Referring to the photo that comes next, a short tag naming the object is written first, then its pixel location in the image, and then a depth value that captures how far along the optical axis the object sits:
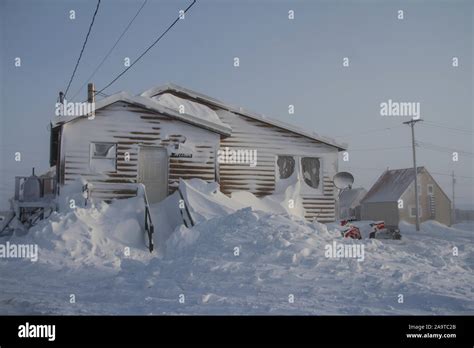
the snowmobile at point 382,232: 18.47
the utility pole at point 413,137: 39.76
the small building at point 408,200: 49.25
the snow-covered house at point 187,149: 16.28
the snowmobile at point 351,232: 15.60
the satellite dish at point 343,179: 19.23
